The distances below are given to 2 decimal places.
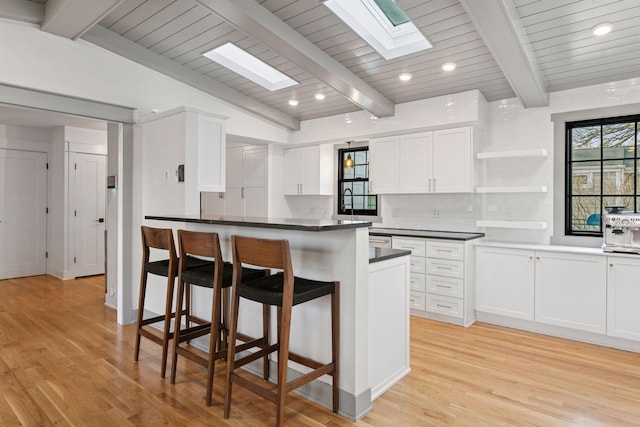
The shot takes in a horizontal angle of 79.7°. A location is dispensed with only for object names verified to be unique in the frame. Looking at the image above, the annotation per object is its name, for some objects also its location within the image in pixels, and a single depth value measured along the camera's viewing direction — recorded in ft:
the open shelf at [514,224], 13.35
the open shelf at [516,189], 13.39
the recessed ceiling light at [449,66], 12.46
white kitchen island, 7.54
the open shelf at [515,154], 13.46
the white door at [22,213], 20.53
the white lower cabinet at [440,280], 13.38
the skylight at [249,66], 13.83
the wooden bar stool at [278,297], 6.73
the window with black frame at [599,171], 12.75
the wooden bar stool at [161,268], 9.23
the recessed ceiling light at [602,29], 9.77
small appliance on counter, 11.07
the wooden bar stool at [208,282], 7.95
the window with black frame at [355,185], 19.21
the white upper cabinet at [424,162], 14.48
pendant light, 17.67
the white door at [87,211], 21.02
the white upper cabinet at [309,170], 19.34
